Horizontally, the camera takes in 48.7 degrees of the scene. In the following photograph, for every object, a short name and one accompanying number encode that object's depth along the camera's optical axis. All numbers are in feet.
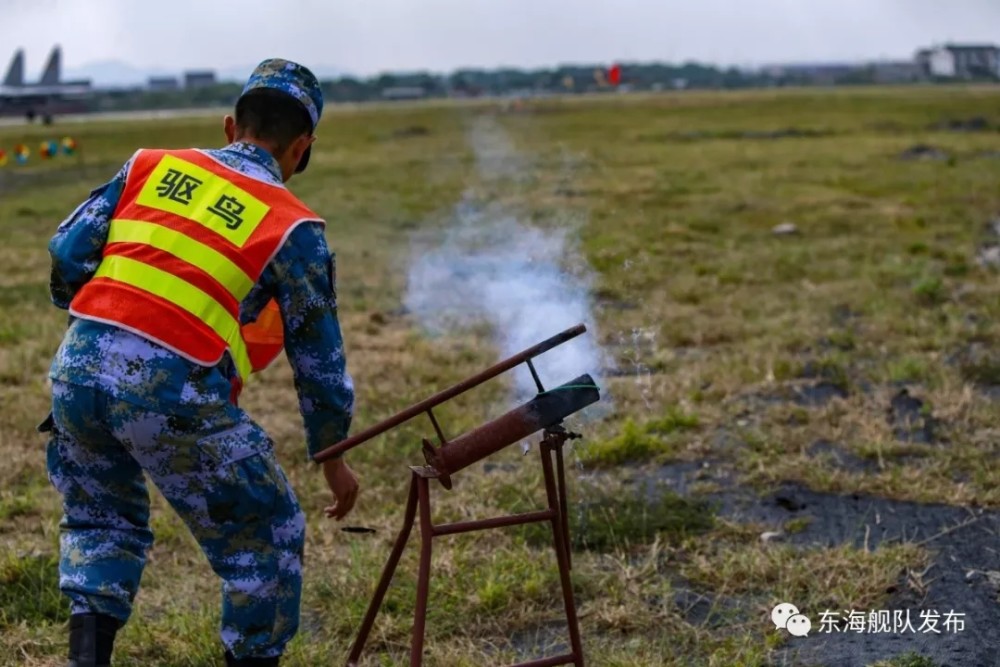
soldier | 8.68
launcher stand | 8.68
